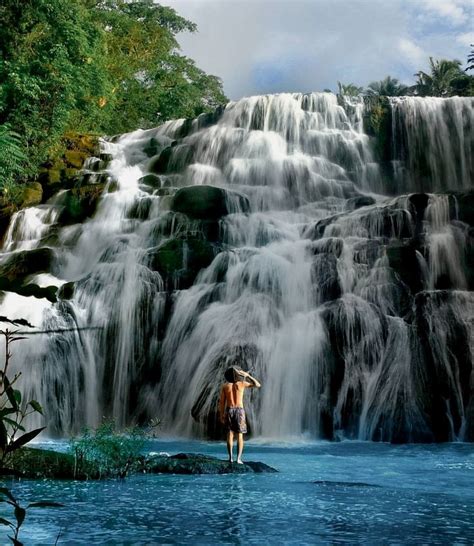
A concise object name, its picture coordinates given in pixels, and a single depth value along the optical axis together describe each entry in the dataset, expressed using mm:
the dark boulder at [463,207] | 19984
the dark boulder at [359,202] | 24453
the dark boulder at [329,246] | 19656
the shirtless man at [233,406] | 10648
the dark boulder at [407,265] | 18406
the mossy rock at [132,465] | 9672
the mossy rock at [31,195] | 28109
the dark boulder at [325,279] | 18656
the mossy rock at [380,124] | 28781
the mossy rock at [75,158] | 30781
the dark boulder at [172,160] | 29359
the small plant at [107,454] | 9742
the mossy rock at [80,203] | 26203
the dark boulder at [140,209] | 24938
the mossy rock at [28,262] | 22688
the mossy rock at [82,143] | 31938
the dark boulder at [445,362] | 15180
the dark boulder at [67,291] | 19688
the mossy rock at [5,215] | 26953
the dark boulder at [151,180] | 27641
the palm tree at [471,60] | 52778
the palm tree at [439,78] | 62719
